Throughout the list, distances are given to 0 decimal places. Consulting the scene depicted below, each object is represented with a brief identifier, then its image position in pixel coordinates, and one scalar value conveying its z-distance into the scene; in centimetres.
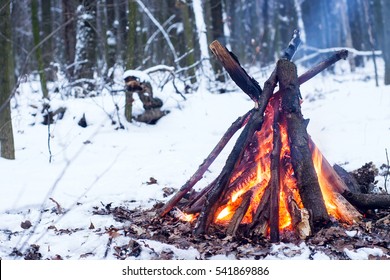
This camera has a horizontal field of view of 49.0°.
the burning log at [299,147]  389
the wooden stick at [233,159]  392
